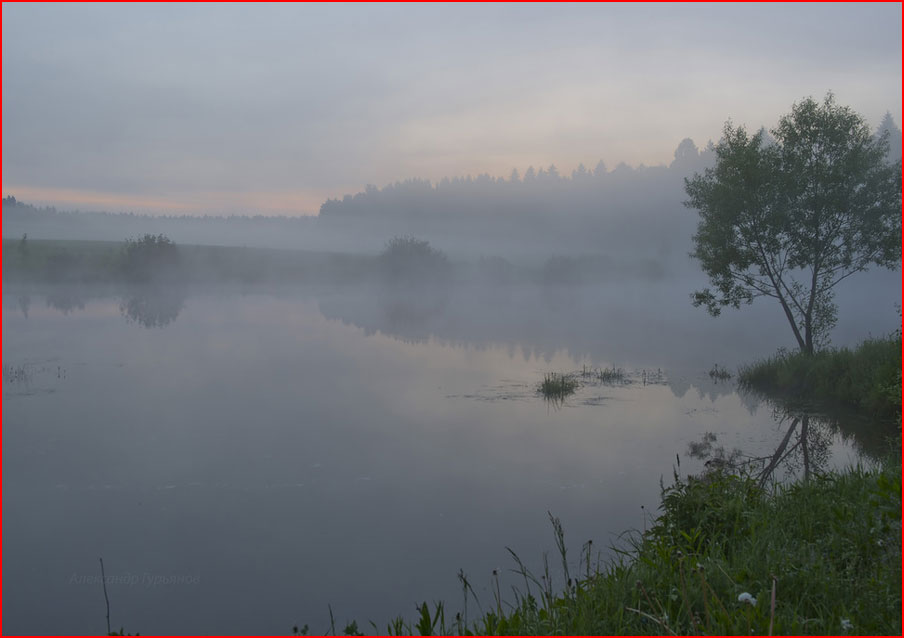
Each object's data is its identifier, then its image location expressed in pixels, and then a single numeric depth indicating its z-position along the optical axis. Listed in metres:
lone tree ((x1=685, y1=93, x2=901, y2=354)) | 27.11
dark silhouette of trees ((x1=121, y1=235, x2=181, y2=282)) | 92.88
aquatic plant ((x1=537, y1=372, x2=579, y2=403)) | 25.06
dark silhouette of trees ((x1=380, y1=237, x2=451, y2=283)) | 115.06
